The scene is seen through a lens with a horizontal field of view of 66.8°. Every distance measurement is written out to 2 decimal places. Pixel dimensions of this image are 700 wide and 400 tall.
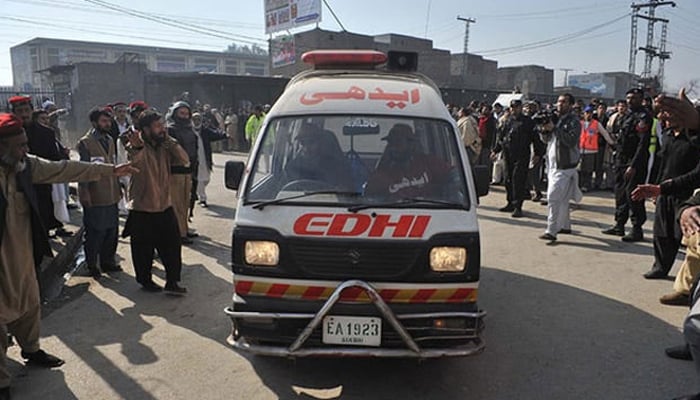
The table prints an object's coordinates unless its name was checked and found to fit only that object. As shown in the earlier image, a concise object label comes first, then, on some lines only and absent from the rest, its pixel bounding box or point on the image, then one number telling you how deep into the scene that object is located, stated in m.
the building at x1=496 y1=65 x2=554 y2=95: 54.47
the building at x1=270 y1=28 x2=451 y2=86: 39.94
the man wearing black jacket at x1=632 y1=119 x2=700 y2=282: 4.88
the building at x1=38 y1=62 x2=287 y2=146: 25.45
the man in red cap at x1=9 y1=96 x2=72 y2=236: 5.76
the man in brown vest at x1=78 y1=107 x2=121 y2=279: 5.95
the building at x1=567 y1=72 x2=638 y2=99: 70.07
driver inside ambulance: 3.89
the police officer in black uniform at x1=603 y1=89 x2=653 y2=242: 7.24
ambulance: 3.44
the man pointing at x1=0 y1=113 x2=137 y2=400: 3.61
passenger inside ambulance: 3.81
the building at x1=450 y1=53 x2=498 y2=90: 49.78
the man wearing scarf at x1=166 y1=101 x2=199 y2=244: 7.11
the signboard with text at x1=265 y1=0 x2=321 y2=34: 36.94
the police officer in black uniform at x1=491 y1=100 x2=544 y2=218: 9.45
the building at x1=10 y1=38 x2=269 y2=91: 60.88
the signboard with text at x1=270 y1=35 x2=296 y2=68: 39.25
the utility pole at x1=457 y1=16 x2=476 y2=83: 48.75
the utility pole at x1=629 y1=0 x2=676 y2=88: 38.45
